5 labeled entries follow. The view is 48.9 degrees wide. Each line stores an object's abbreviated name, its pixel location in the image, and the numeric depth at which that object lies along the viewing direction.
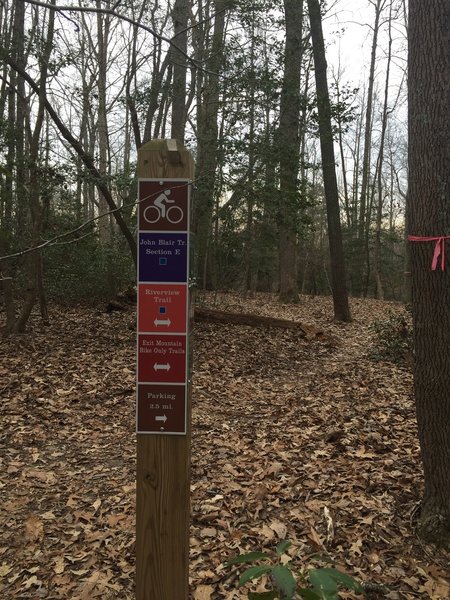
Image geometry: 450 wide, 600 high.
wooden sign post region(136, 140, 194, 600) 2.41
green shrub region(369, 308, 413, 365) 9.03
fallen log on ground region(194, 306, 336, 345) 11.77
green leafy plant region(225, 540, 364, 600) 1.63
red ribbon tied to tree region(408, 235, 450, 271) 3.11
